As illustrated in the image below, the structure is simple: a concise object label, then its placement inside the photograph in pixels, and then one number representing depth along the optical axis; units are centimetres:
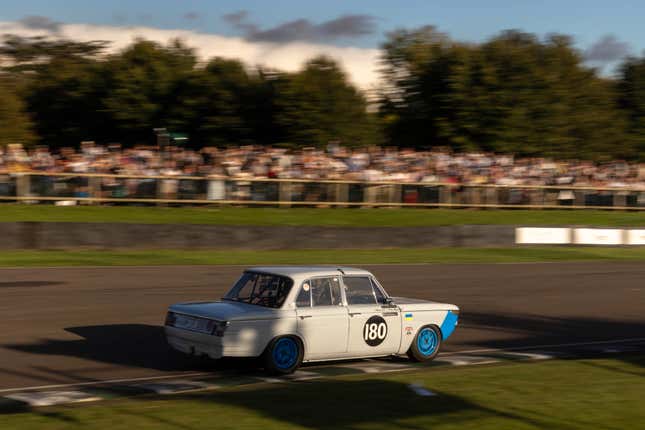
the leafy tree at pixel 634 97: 5919
